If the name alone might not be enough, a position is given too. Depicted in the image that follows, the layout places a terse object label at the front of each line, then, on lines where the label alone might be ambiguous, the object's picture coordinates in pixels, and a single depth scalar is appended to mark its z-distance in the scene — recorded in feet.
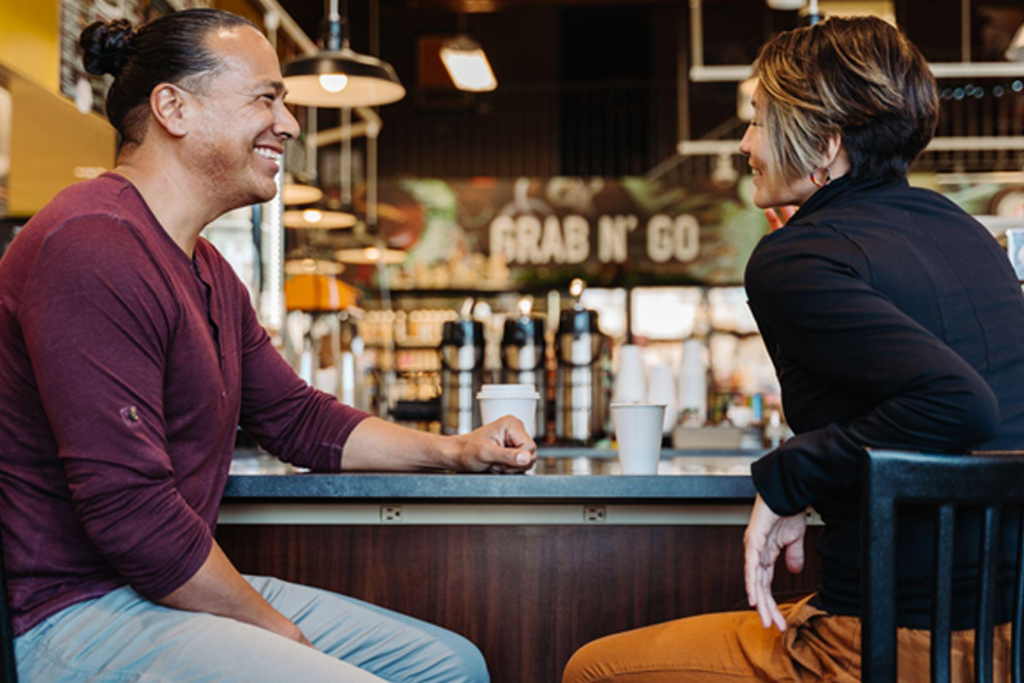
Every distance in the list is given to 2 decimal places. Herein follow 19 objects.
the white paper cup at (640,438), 6.24
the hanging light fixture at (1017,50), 17.02
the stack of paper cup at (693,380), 12.02
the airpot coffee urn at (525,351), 10.21
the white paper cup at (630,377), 10.30
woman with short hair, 4.01
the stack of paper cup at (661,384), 10.72
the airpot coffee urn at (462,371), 10.25
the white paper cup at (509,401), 6.64
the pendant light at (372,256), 28.89
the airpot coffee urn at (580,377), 10.06
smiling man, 4.47
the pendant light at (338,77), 11.76
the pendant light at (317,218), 19.52
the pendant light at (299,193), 18.53
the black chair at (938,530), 3.56
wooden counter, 6.52
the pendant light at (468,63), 24.25
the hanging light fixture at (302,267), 16.06
